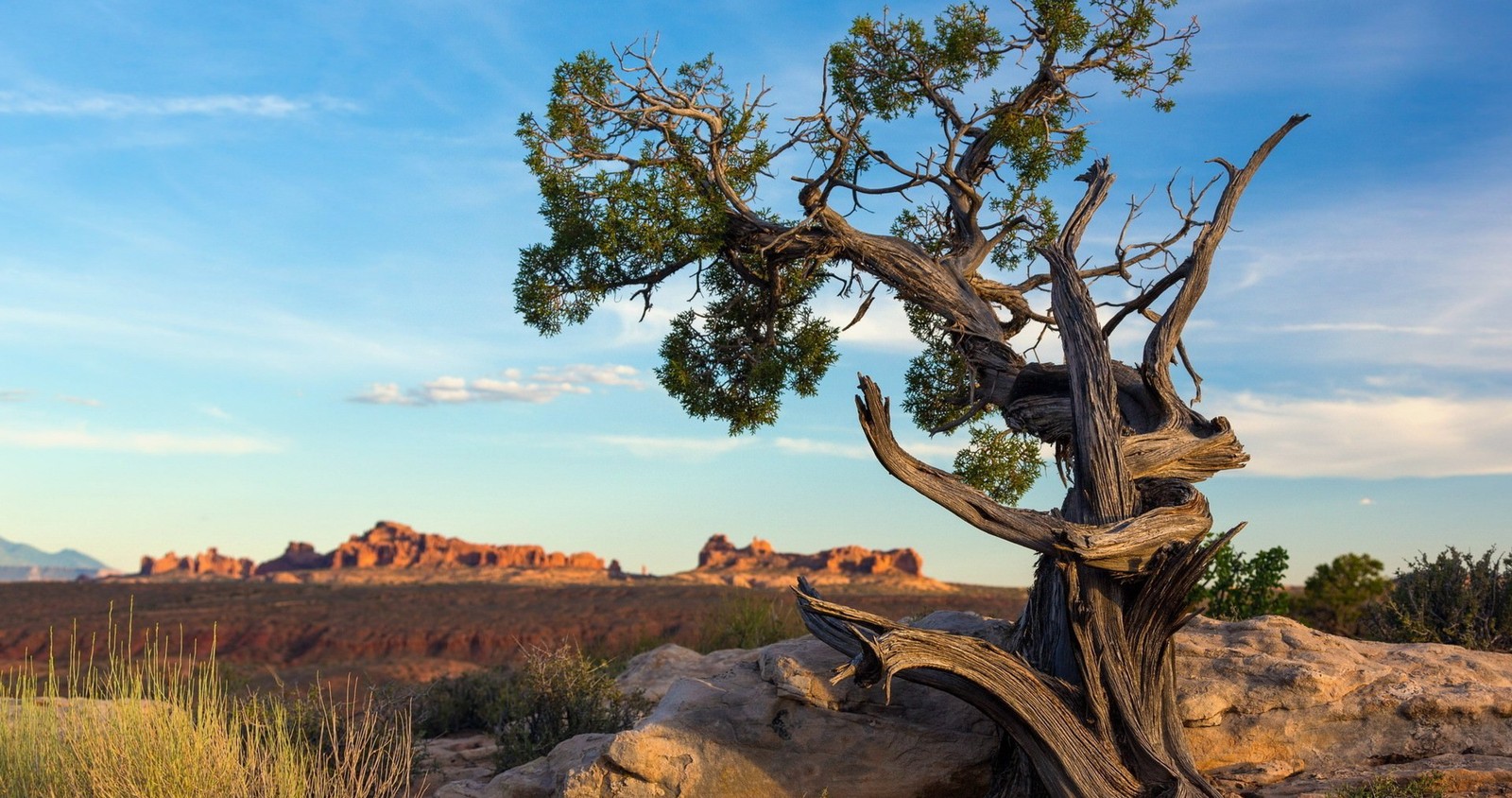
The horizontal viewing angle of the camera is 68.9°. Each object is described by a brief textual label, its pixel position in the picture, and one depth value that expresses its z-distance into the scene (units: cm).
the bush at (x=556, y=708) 1112
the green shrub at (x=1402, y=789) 746
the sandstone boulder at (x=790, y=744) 803
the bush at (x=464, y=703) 1362
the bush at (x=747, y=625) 1881
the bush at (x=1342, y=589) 1722
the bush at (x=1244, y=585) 1561
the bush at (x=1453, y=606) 1268
